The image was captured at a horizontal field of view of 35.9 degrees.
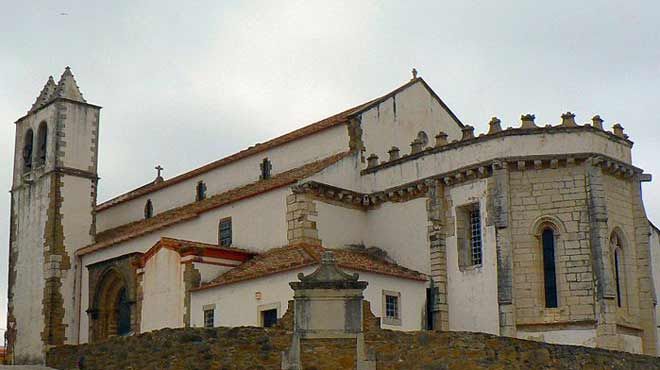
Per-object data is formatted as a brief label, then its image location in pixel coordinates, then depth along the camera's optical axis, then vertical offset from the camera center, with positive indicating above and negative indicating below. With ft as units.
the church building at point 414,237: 101.96 +15.12
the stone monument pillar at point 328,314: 74.74 +4.66
